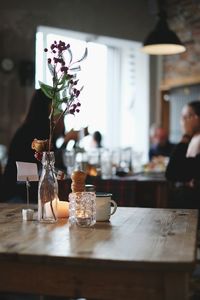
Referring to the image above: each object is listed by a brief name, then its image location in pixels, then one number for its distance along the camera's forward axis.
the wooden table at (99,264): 1.38
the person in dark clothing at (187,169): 3.90
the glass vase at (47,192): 2.06
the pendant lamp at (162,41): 5.18
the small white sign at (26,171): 2.19
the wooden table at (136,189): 4.19
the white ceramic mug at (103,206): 2.04
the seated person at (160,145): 6.80
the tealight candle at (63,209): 2.14
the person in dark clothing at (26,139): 3.35
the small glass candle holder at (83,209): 1.94
